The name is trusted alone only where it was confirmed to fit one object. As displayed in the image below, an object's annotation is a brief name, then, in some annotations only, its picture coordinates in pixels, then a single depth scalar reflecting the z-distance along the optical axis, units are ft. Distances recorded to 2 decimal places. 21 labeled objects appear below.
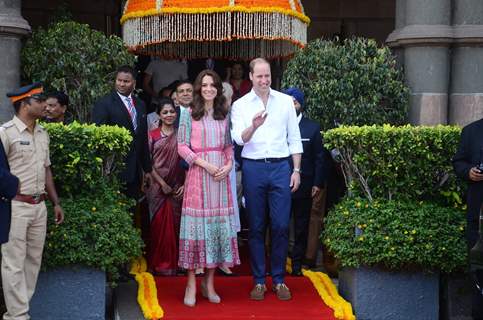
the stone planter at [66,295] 27.09
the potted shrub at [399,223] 27.71
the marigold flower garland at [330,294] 27.53
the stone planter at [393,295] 28.14
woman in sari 32.78
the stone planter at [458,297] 28.60
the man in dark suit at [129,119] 31.14
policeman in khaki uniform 25.16
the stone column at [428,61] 35.55
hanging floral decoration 34.01
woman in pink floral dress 27.89
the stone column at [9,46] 32.91
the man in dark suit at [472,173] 26.58
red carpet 27.04
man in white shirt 28.53
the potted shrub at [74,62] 34.27
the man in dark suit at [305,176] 32.71
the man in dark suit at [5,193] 23.08
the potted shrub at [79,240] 26.78
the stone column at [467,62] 35.68
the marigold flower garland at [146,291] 26.86
